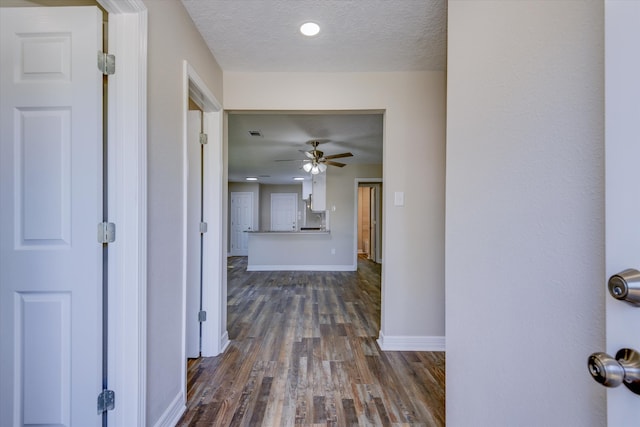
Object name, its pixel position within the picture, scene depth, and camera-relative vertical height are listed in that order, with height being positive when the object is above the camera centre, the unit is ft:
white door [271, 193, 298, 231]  32.01 +0.11
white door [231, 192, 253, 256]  30.07 -0.88
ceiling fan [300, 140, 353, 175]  15.57 +2.93
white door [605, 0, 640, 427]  1.49 +0.22
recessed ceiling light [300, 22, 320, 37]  6.25 +4.12
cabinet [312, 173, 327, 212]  21.09 +1.51
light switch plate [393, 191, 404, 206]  8.51 +0.44
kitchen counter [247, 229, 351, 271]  21.35 -3.00
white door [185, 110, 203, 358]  7.43 -0.57
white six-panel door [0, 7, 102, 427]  3.97 -0.19
